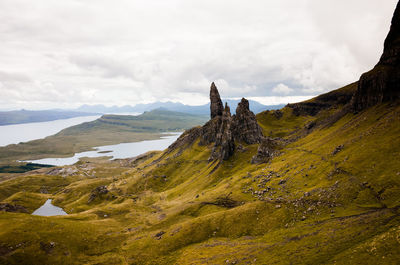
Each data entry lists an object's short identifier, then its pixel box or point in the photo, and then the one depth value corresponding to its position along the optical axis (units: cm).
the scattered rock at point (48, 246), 7956
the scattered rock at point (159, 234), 8749
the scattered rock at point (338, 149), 9094
